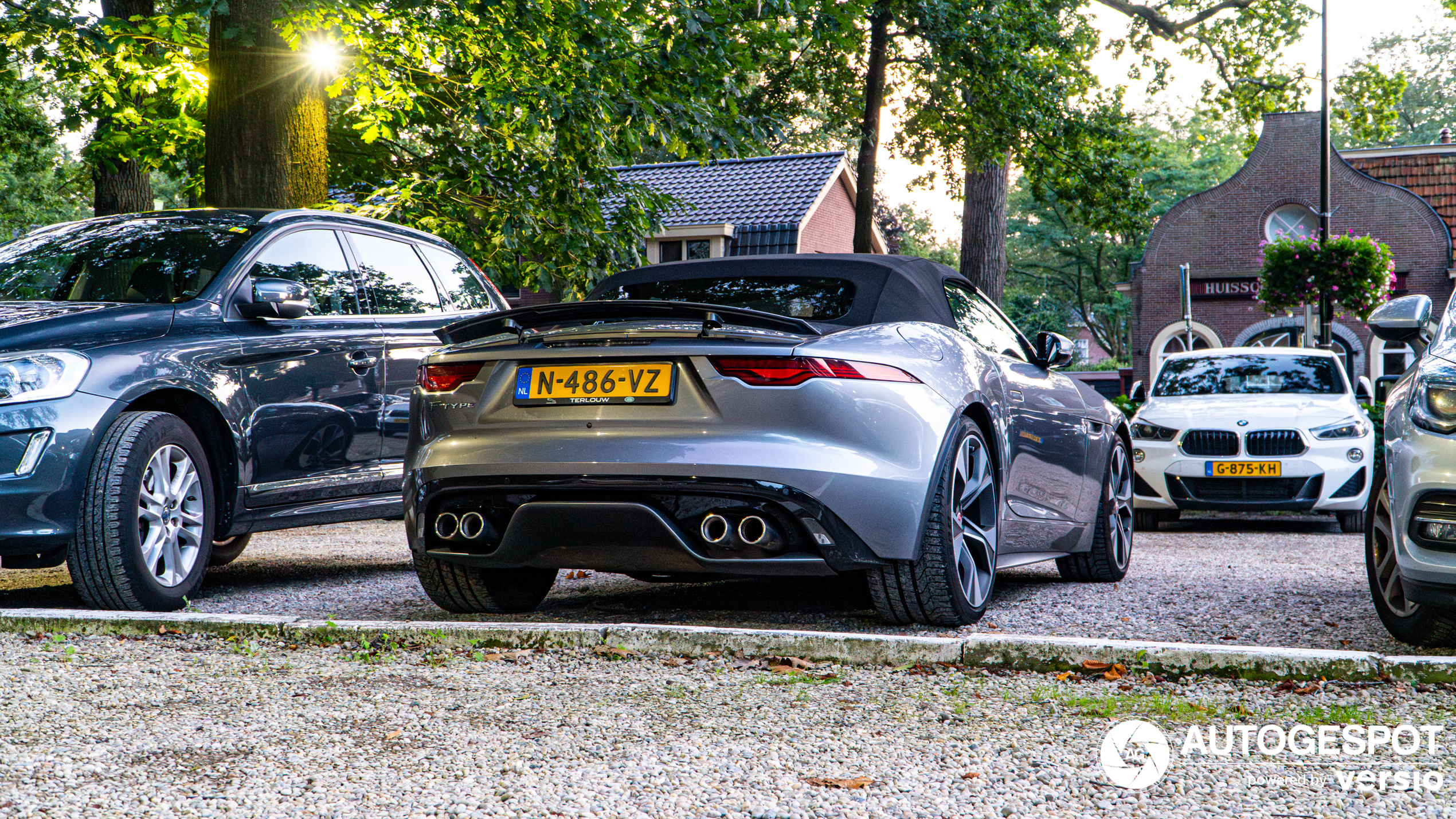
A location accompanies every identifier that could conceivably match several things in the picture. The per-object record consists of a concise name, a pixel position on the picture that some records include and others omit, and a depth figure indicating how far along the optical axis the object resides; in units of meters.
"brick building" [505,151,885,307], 32.75
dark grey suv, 4.80
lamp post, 23.03
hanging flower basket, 22.42
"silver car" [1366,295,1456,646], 3.99
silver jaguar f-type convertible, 4.10
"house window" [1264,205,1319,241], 37.84
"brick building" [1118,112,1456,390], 36.22
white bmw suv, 10.41
